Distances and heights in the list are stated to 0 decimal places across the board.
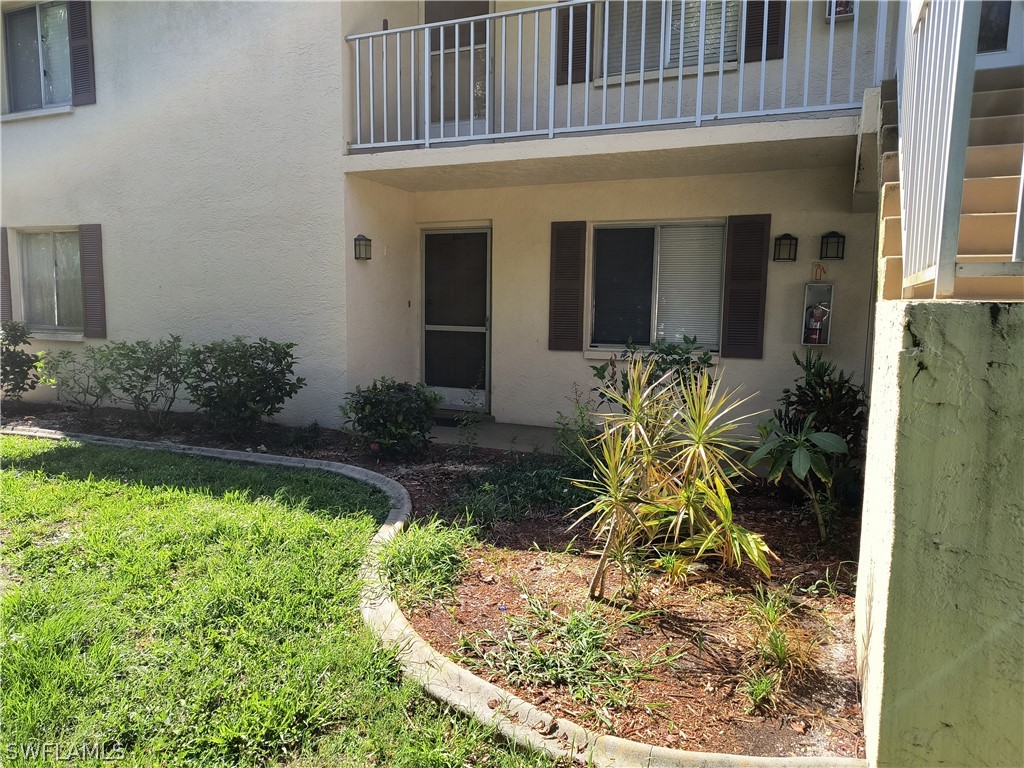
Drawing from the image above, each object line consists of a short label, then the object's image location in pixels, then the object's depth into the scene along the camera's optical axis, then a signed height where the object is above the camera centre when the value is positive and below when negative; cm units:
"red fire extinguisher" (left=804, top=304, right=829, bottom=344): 620 -9
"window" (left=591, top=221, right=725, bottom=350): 682 +34
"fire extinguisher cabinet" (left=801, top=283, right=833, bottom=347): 619 +1
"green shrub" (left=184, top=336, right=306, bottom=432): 647 -72
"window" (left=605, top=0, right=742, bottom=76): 625 +287
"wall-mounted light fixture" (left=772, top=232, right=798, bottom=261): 629 +66
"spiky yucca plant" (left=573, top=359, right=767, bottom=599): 325 -85
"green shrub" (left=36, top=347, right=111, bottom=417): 726 -80
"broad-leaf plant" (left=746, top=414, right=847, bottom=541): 382 -89
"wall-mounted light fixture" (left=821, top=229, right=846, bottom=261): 611 +67
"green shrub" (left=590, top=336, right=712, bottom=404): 585 -45
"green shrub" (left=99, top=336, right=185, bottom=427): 699 -65
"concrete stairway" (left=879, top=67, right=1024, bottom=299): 229 +58
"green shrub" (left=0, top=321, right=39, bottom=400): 814 -68
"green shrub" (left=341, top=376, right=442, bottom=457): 596 -100
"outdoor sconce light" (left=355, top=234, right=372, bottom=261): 689 +71
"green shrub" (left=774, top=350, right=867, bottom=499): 461 -74
